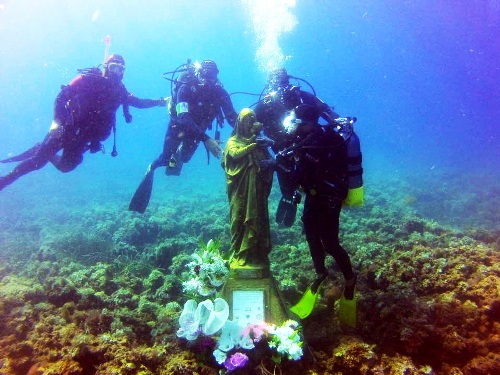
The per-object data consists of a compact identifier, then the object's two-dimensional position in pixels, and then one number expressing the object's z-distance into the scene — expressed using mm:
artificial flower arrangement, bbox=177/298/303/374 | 3891
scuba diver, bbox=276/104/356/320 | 4387
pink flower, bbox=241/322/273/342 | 4098
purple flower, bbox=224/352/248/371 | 3824
